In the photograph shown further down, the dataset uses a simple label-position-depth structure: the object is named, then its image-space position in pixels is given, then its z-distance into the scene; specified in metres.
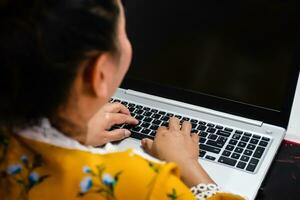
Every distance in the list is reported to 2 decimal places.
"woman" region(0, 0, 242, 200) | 0.98
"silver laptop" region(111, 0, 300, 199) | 1.31
